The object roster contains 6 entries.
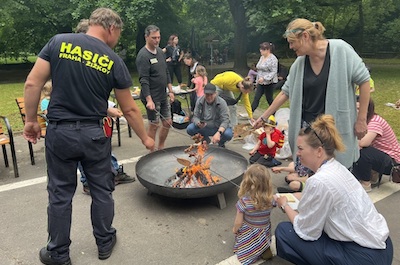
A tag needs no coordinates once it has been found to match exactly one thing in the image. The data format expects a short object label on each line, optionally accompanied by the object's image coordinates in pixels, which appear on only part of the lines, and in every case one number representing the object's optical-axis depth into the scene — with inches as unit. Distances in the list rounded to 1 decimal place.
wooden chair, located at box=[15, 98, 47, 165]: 199.7
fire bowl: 137.1
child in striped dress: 107.8
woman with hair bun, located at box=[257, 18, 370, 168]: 114.3
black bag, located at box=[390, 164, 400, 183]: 159.0
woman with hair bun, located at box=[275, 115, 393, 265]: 87.9
